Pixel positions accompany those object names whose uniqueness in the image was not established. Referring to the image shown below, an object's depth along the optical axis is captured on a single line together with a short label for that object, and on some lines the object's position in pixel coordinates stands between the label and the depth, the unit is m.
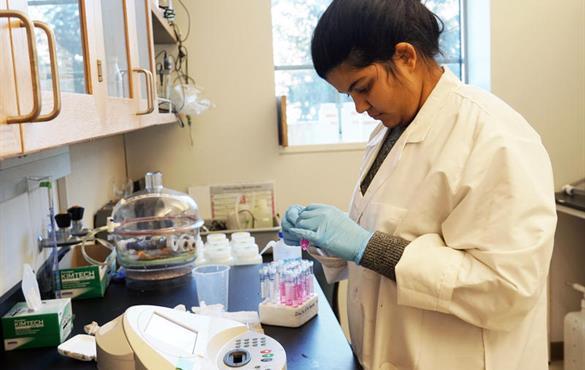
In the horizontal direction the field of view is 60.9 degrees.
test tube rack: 1.14
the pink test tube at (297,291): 1.16
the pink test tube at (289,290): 1.16
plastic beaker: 1.27
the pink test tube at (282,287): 1.16
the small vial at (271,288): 1.18
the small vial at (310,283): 1.22
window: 2.77
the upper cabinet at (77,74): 0.57
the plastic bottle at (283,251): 1.60
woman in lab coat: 0.89
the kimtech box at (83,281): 1.36
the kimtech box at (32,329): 1.08
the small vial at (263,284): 1.23
